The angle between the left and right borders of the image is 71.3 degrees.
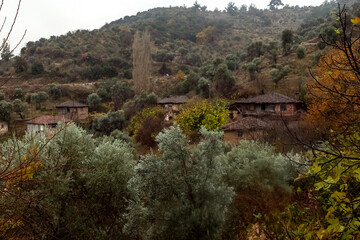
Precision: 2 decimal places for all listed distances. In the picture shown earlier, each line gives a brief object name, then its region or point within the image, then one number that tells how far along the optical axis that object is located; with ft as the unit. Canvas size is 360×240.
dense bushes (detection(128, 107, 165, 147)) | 101.30
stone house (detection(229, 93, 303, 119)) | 99.35
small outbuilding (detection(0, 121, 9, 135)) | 123.18
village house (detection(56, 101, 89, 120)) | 144.25
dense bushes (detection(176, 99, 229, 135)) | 89.40
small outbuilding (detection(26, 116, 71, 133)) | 116.88
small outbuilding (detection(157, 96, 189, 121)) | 129.05
